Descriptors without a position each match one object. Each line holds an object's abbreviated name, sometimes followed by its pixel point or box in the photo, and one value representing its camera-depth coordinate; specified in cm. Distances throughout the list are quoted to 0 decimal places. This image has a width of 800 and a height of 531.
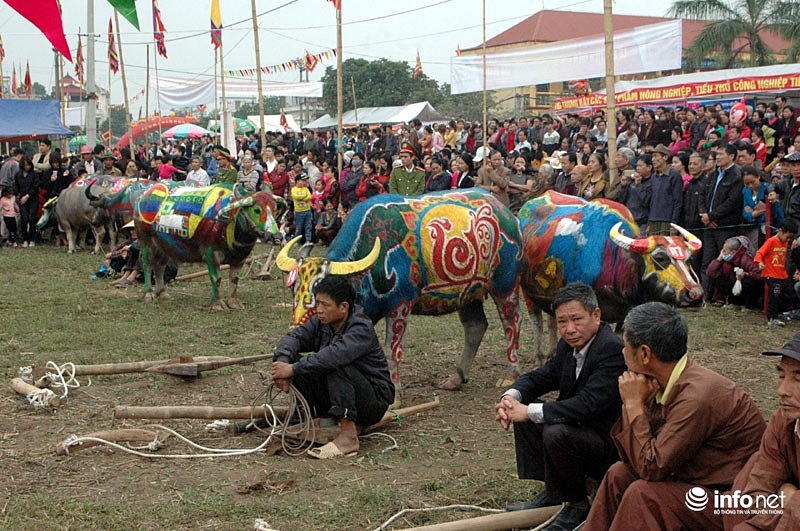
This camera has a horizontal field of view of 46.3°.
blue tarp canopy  2191
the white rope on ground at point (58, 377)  762
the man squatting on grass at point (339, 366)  603
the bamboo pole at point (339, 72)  1658
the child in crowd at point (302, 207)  1722
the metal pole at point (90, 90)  2266
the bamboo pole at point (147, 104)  2644
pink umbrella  4228
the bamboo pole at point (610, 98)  1105
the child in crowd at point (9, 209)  1889
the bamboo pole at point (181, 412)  627
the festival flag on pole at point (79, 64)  3256
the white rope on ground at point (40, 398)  720
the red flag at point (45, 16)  812
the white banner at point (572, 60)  1942
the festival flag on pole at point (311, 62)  3191
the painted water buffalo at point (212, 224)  1162
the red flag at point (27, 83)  3734
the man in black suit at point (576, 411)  473
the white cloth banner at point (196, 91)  3206
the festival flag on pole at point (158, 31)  2645
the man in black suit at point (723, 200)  1139
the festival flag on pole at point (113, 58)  2789
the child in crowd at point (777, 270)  1035
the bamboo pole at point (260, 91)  1967
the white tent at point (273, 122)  4481
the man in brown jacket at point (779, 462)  348
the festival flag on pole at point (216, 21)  2386
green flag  899
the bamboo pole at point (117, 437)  611
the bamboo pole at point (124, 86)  2200
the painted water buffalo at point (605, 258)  786
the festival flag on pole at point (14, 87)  4856
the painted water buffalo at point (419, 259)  719
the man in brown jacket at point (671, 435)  393
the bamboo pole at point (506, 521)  457
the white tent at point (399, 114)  3428
